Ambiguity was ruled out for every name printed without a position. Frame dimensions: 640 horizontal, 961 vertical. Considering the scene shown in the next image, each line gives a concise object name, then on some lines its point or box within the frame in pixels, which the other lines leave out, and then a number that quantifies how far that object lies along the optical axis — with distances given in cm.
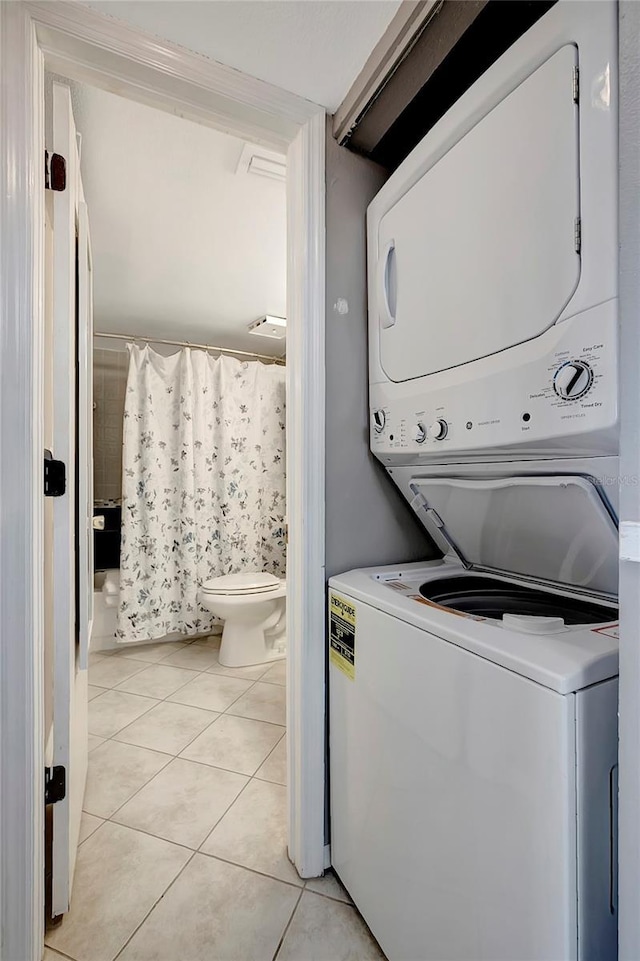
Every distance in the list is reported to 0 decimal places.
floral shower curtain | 299
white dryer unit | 71
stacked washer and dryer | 64
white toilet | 272
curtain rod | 324
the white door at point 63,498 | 114
